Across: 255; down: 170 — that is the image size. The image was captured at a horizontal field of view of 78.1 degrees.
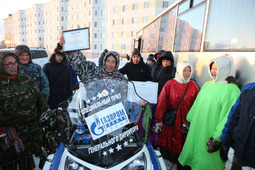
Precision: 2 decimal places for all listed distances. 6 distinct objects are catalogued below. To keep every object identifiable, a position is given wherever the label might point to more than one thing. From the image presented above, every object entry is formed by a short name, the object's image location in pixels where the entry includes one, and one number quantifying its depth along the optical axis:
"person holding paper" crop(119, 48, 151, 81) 4.05
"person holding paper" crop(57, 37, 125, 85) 2.43
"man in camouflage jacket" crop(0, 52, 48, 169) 2.07
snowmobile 1.41
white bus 2.18
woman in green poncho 2.05
